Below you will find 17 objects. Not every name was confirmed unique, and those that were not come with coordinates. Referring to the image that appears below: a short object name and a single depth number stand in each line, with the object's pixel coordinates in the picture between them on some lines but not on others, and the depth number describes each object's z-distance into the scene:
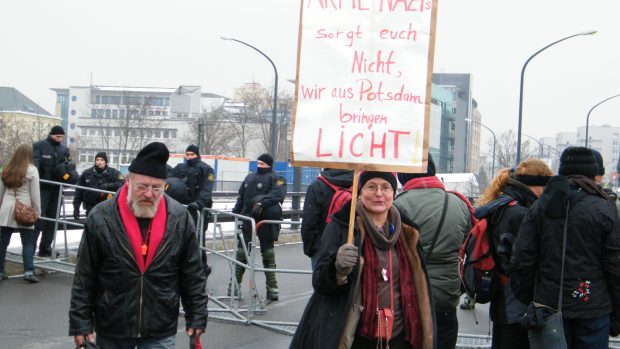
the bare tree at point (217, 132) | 87.62
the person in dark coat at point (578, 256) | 5.34
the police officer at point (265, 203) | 11.16
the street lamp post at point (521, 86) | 31.77
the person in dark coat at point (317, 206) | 8.15
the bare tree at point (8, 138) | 55.38
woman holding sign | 4.45
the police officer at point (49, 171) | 12.71
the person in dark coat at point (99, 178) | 13.22
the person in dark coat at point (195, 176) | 12.09
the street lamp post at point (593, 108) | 44.72
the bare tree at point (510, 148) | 68.78
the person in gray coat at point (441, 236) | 5.79
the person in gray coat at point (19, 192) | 11.12
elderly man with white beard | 4.70
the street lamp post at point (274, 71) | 32.19
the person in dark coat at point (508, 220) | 5.93
